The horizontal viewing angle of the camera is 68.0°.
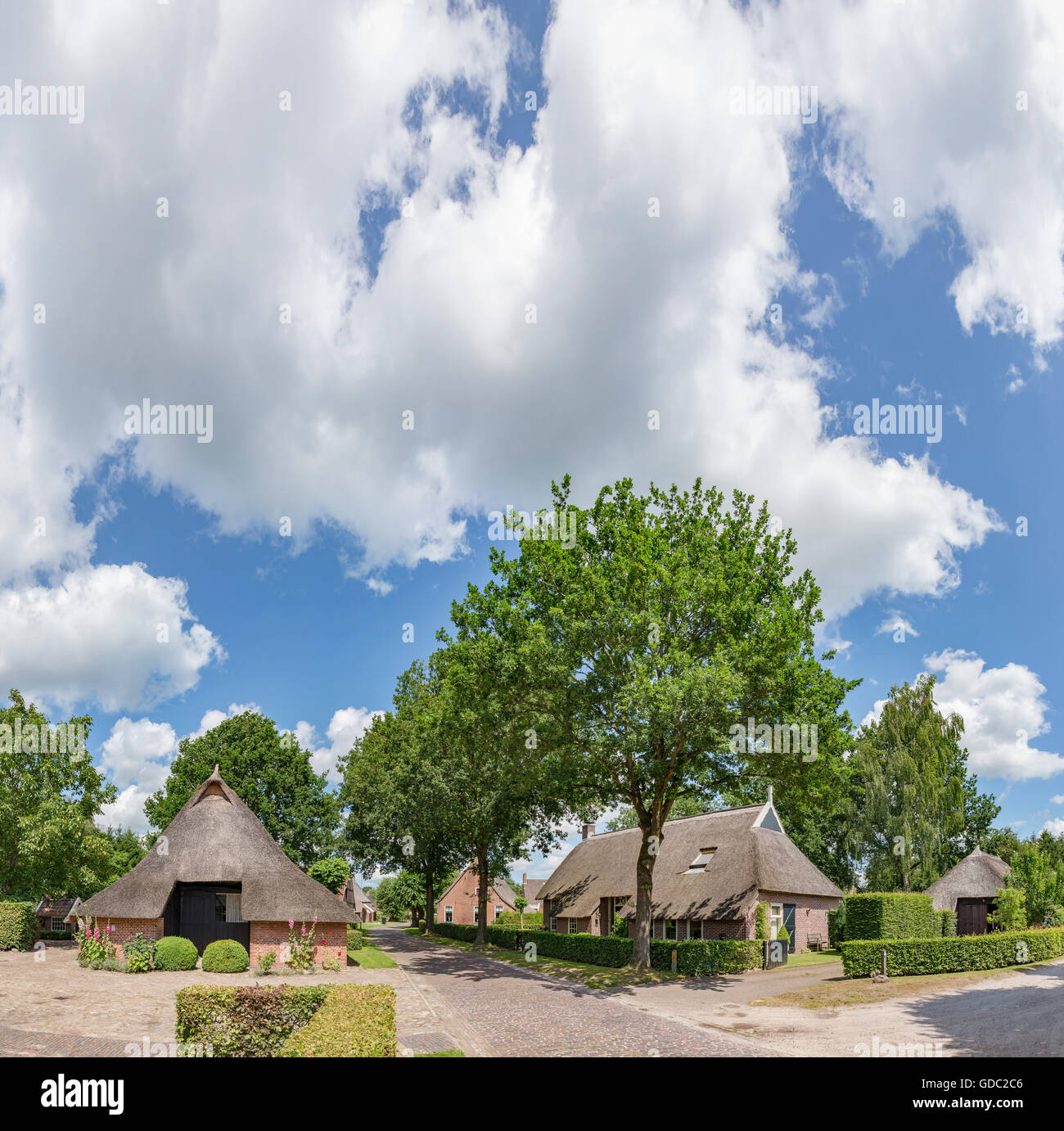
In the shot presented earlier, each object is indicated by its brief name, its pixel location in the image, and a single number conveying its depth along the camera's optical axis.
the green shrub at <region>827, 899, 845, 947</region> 39.56
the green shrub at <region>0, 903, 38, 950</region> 42.66
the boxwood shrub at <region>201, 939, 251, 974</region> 30.69
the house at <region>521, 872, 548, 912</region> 108.44
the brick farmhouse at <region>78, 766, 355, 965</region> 32.25
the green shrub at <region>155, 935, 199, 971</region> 31.45
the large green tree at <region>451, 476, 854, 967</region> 27.36
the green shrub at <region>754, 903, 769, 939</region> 37.69
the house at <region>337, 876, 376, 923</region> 101.25
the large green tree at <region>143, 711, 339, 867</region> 54.81
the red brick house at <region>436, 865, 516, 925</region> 90.06
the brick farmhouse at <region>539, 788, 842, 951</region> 39.28
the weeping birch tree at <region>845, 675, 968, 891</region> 50.31
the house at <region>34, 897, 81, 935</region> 64.25
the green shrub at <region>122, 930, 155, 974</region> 31.34
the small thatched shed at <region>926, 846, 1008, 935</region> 44.81
